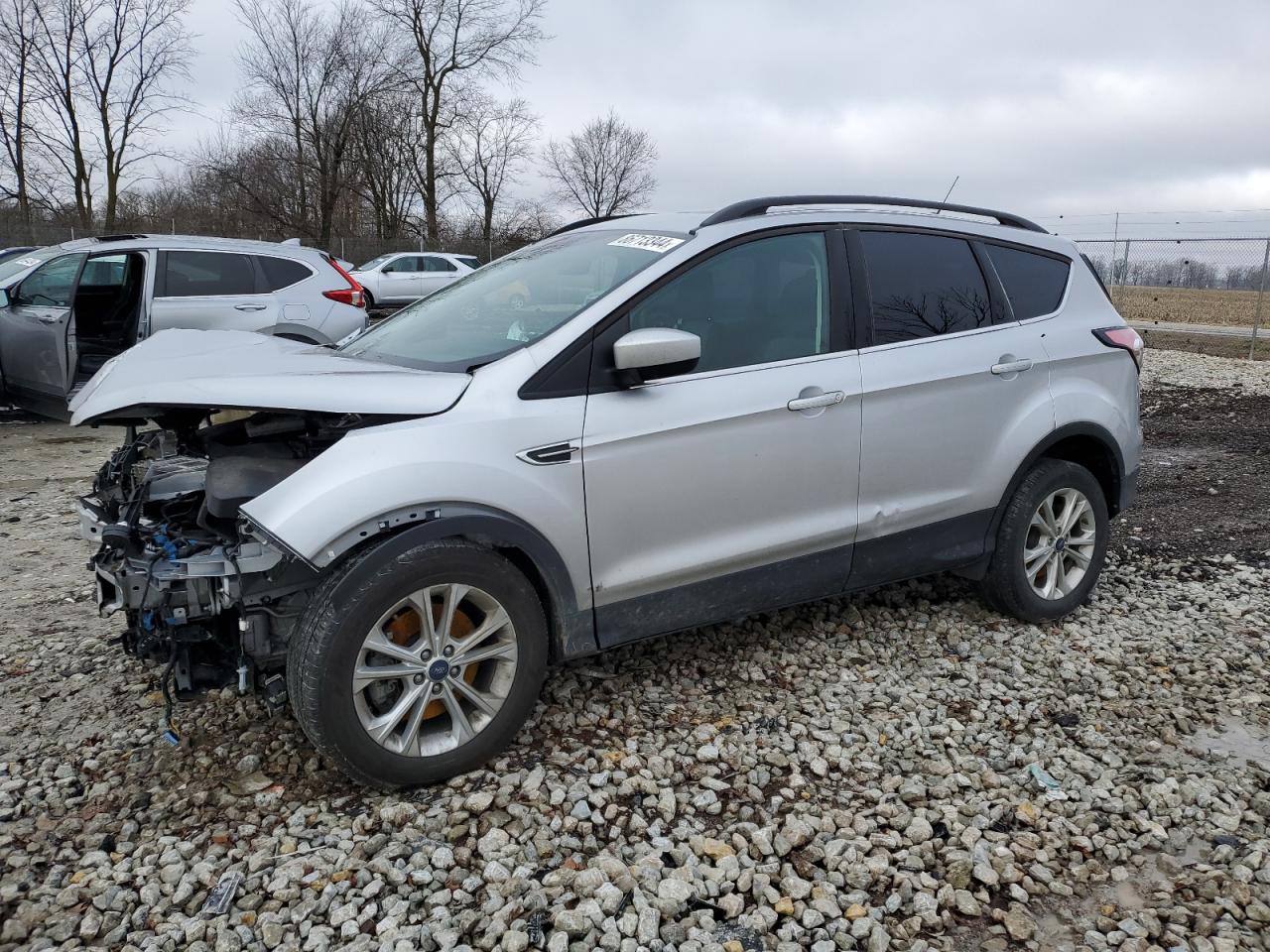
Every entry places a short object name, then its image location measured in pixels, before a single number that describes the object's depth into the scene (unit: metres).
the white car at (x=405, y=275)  22.73
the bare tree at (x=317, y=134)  35.12
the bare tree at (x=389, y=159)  35.66
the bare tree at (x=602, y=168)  52.69
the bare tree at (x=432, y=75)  36.06
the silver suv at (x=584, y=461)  2.87
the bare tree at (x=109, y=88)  30.59
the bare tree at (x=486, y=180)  40.28
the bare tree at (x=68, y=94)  29.73
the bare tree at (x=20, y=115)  29.00
